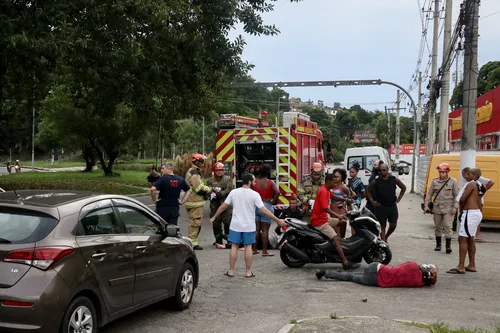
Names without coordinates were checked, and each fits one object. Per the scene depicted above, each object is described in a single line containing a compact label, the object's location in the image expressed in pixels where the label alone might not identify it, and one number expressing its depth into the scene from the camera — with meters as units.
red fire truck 14.80
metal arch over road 30.30
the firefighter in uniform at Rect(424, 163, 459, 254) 10.46
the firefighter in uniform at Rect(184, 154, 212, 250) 10.21
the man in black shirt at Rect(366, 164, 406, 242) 10.44
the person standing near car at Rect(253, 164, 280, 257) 9.96
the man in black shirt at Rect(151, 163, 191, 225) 9.43
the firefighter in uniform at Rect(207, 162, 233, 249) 10.87
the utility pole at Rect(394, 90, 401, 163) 42.00
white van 24.30
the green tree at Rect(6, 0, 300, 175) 11.06
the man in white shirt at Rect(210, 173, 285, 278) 7.99
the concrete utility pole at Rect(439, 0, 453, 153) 21.50
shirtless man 8.31
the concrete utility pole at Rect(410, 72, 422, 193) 28.04
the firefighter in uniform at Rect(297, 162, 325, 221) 10.48
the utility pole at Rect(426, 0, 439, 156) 27.36
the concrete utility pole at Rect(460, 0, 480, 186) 12.08
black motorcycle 8.52
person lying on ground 7.41
